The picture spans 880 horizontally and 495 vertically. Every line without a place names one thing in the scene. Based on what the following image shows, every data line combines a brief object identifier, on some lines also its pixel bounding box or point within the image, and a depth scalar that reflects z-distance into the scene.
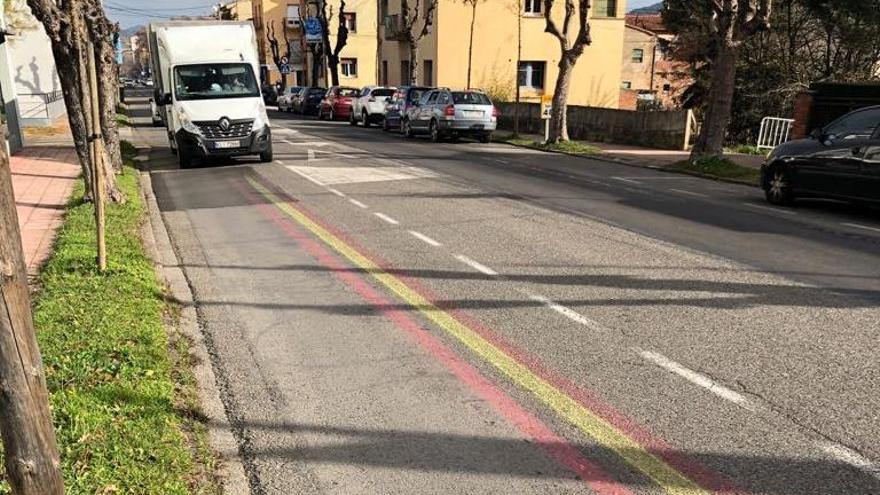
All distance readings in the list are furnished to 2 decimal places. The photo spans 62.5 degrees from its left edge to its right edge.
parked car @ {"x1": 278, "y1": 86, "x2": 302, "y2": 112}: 47.78
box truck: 15.69
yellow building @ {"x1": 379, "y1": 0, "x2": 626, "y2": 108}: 40.16
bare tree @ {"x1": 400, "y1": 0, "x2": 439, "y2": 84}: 35.66
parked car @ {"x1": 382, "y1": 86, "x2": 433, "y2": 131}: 27.80
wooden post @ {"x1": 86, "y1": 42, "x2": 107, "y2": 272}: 6.70
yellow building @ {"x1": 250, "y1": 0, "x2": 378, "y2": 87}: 64.44
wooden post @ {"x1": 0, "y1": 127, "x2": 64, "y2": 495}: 2.42
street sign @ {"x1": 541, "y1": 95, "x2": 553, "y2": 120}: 23.05
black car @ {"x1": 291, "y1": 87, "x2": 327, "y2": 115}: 42.94
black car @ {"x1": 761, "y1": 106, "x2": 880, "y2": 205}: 10.25
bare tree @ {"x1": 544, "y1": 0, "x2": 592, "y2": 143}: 23.27
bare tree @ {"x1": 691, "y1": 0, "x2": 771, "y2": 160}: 16.30
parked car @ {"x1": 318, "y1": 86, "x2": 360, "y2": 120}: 36.81
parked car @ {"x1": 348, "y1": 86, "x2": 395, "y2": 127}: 32.56
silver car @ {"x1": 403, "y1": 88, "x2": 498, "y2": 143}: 24.41
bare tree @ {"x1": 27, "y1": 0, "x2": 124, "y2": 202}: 8.84
